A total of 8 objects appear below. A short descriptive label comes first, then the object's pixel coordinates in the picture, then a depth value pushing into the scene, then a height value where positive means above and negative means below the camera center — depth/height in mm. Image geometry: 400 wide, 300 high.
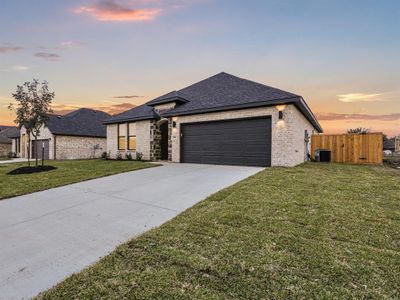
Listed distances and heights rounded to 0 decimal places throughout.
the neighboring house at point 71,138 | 22422 +676
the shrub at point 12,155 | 27711 -1312
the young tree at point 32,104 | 11531 +2123
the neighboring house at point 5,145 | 33353 -101
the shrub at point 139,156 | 16066 -822
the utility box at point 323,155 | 15688 -731
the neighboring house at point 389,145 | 45656 -56
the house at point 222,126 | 10562 +1089
